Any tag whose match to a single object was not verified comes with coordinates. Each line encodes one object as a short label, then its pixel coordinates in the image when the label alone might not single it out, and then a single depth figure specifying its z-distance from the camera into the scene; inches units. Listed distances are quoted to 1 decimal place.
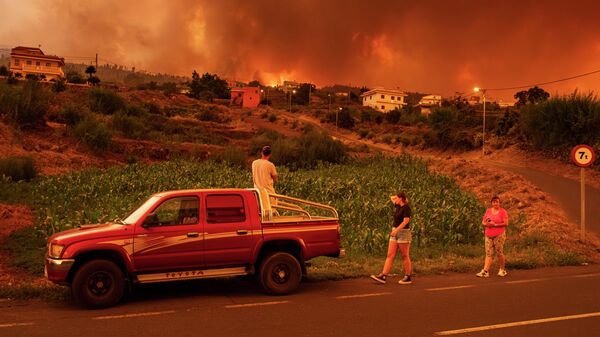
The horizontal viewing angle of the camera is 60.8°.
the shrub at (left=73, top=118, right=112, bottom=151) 1437.0
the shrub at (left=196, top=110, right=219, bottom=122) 3086.4
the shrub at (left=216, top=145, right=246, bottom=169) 1495.9
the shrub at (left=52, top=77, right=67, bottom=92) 2624.5
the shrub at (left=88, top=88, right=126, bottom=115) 2181.3
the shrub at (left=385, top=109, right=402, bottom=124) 3734.3
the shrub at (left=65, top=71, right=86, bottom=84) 3700.8
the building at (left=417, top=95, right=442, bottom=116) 4865.2
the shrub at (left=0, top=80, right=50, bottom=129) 1407.5
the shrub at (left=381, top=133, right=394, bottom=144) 2738.7
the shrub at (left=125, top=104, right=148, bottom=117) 2270.5
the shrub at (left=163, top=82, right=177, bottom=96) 4010.6
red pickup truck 325.4
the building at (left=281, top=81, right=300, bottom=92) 7165.4
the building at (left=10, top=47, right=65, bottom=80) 4232.3
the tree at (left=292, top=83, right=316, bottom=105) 5541.3
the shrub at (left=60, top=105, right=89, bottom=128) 1601.9
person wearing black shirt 420.5
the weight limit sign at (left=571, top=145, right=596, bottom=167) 630.5
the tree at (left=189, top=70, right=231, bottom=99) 4726.9
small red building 4473.4
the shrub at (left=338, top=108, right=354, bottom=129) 3538.4
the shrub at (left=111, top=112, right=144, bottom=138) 1813.5
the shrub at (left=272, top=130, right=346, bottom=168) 1589.0
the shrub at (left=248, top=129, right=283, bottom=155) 1823.3
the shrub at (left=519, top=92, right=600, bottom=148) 1321.4
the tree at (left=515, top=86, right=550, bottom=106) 3904.5
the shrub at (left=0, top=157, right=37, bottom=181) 981.2
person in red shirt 462.0
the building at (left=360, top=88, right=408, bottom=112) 5275.6
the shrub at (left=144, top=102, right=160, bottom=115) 2878.7
